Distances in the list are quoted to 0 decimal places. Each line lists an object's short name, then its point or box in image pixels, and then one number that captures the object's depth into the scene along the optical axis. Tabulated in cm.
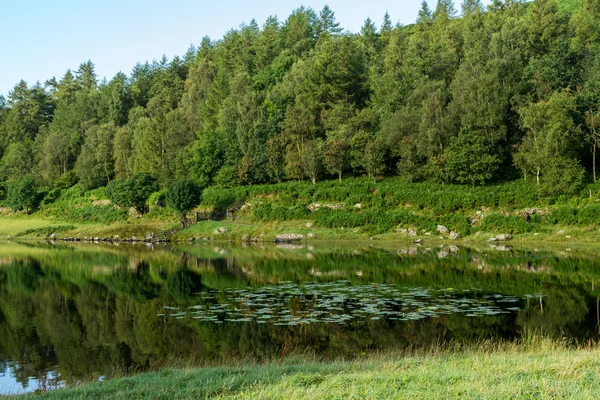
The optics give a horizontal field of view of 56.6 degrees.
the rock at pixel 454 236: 5366
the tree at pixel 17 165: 10850
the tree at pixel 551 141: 5425
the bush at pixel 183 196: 7069
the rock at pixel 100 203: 8611
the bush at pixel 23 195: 8981
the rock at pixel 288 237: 6009
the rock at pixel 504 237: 5122
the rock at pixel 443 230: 5444
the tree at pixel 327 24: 12976
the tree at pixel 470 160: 6038
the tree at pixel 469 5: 12669
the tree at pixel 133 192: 7919
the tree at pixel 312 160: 7175
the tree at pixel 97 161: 9500
